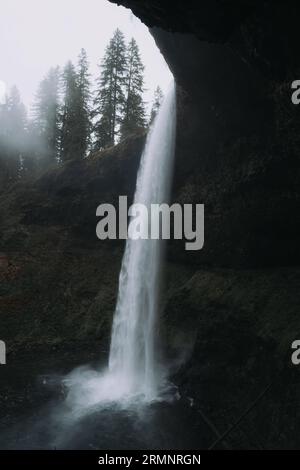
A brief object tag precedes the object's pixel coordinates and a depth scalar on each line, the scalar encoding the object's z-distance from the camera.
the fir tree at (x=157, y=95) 40.06
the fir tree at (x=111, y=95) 30.81
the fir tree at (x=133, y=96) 30.88
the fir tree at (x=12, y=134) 38.97
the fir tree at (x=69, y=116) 30.48
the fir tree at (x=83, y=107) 30.75
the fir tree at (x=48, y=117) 37.78
